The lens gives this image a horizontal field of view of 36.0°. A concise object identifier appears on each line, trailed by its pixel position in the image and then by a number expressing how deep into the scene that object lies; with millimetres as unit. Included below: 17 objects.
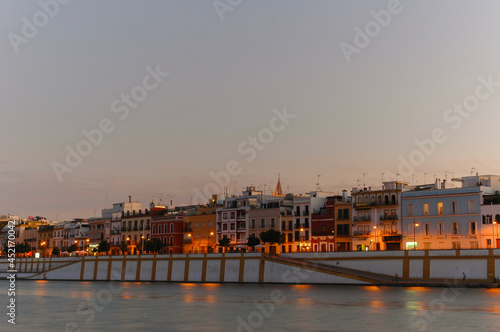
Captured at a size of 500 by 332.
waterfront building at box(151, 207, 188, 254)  124312
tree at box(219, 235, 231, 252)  111188
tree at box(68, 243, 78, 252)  138125
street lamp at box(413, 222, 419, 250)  91119
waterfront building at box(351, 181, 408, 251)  94750
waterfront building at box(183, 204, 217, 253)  119625
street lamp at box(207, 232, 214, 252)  118812
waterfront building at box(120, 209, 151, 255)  130750
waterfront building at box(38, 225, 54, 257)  156375
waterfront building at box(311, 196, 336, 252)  102375
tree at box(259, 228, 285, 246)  102438
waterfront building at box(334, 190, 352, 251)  99938
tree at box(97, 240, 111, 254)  127125
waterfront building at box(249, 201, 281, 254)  110438
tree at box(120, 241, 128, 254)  125519
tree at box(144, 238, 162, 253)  120188
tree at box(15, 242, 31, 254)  146500
